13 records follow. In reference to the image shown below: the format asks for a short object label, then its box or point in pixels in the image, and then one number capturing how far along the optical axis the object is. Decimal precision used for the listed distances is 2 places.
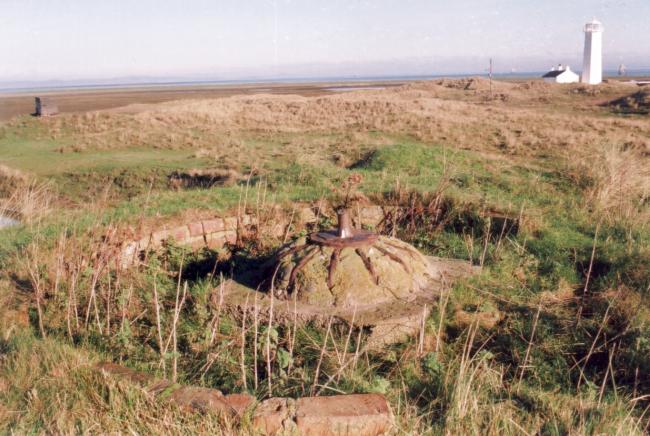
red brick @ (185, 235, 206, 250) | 6.07
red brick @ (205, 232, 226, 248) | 6.20
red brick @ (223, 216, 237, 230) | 6.34
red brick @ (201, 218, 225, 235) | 6.21
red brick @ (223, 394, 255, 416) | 2.61
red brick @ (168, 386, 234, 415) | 2.62
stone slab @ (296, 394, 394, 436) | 2.57
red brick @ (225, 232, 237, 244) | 6.29
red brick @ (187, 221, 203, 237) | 6.12
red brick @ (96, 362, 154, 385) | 2.94
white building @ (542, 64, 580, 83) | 49.63
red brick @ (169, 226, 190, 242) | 6.00
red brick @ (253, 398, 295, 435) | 2.57
